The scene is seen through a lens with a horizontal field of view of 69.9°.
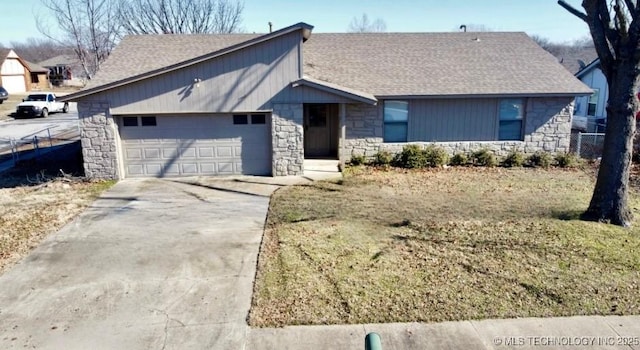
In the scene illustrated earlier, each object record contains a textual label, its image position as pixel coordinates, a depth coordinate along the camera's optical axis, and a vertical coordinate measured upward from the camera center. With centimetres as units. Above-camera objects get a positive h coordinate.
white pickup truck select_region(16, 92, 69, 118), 3209 +42
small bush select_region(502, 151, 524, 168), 1536 -172
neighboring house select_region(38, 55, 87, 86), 6288 +591
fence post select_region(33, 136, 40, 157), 1797 -148
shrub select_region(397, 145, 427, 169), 1491 -156
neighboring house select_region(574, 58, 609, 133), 2336 +26
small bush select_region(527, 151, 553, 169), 1539 -173
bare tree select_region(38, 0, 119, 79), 2522 +407
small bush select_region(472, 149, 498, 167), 1534 -165
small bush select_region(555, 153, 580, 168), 1534 -174
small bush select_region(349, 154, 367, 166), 1524 -166
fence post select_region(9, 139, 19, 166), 1657 -161
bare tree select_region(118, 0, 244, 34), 3444 +715
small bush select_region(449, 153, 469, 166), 1541 -171
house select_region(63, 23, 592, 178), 1283 +31
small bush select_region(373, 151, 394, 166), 1515 -160
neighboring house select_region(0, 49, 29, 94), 4792 +433
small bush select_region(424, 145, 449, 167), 1511 -157
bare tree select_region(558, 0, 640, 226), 848 +29
